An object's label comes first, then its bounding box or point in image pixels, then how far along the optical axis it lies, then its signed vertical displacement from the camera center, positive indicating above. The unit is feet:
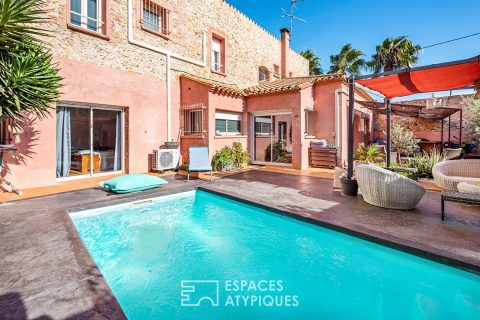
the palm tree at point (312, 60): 94.58 +39.94
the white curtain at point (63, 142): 27.12 +1.88
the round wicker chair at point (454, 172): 21.38 -1.14
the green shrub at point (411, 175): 27.94 -1.83
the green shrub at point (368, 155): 33.36 +0.65
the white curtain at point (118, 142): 33.12 +2.30
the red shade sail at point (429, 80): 18.47 +7.22
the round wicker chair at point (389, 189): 17.16 -2.15
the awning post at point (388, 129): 28.63 +3.79
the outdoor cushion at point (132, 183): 22.99 -2.49
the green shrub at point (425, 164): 27.89 -0.51
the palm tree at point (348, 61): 78.12 +33.23
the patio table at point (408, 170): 20.99 -0.92
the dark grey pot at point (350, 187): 21.83 -2.54
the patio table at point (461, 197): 14.25 -2.31
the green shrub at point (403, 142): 49.16 +3.66
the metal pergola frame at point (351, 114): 21.26 +4.20
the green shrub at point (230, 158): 37.29 +0.15
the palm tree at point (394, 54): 64.34 +29.45
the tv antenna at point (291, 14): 66.64 +41.04
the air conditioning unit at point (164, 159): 34.14 -0.05
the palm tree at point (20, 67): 18.42 +7.51
